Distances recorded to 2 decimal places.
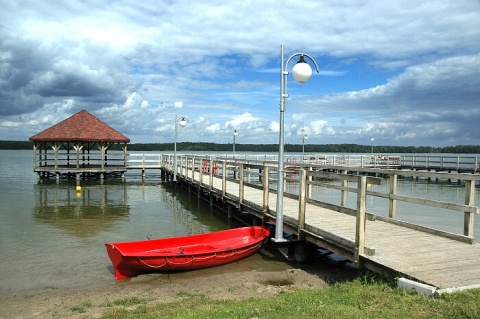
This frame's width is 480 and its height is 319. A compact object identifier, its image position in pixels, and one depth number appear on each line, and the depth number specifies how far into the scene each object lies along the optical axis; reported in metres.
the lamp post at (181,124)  26.45
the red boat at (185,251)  8.00
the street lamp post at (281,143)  8.88
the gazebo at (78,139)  31.00
